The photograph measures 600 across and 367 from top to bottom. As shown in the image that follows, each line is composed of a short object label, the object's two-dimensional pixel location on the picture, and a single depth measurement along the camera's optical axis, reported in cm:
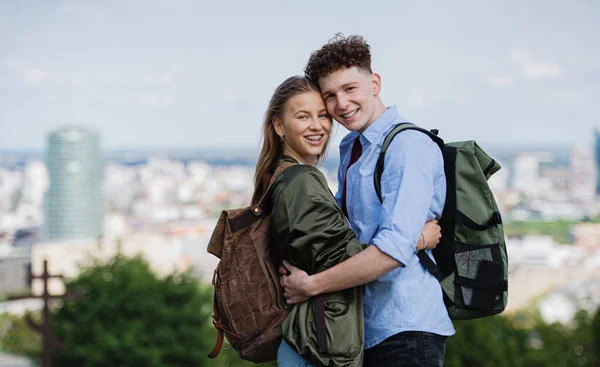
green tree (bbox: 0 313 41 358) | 2481
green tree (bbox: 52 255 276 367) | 1675
